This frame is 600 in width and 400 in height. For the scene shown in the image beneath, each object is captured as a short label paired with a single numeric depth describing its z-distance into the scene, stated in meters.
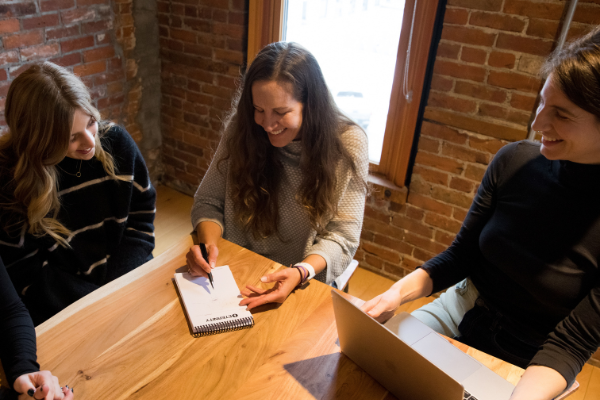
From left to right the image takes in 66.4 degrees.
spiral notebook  1.17
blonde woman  1.35
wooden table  1.01
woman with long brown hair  1.48
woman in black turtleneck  1.12
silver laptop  0.87
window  2.23
